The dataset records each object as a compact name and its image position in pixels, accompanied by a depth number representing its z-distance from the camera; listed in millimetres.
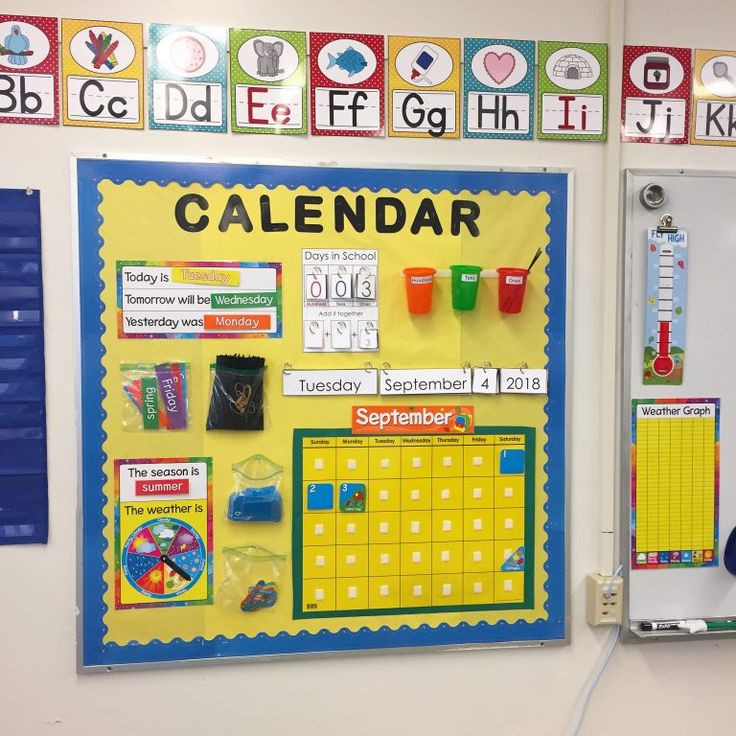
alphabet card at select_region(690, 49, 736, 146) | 1485
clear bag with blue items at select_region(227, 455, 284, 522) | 1400
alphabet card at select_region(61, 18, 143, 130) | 1350
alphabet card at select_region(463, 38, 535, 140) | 1436
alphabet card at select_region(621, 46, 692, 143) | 1467
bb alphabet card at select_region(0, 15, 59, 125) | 1337
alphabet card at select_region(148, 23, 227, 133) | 1365
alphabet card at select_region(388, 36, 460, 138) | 1417
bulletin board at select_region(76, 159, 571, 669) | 1385
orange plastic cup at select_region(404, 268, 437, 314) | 1391
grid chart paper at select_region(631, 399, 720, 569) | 1495
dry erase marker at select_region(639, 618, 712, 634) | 1467
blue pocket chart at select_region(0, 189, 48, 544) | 1357
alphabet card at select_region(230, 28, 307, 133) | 1383
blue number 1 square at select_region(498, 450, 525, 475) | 1472
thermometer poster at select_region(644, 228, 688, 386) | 1468
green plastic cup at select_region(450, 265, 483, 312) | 1397
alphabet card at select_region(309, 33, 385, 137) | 1401
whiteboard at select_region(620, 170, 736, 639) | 1476
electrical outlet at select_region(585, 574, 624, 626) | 1473
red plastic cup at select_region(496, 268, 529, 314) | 1411
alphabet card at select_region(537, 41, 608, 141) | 1452
